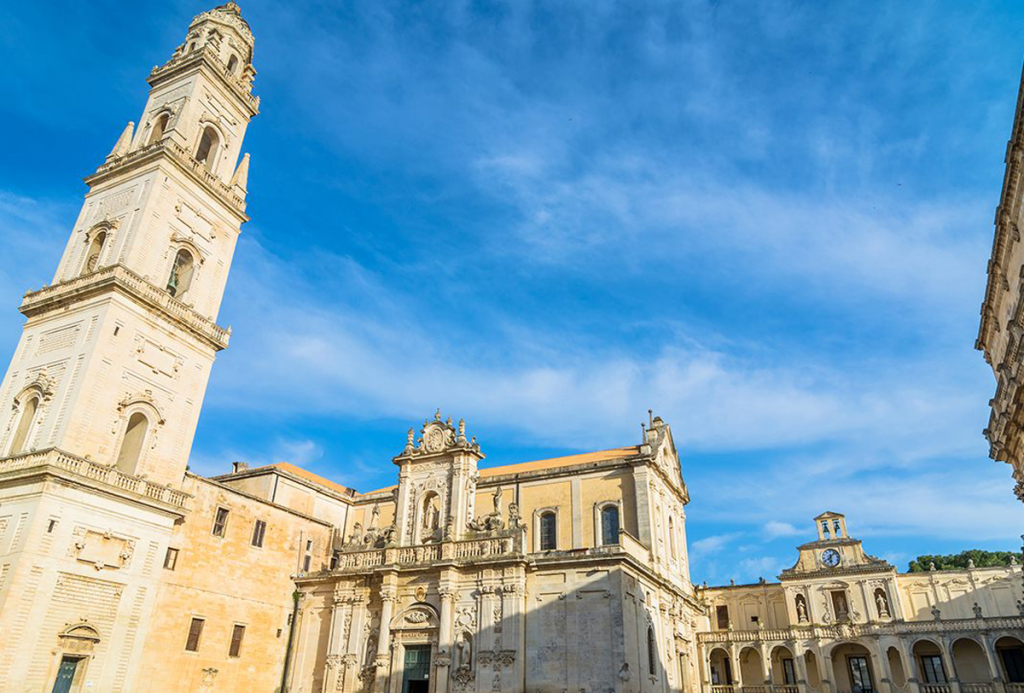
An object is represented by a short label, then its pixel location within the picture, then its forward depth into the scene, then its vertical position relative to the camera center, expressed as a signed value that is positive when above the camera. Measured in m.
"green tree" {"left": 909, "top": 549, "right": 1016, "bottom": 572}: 60.29 +12.99
